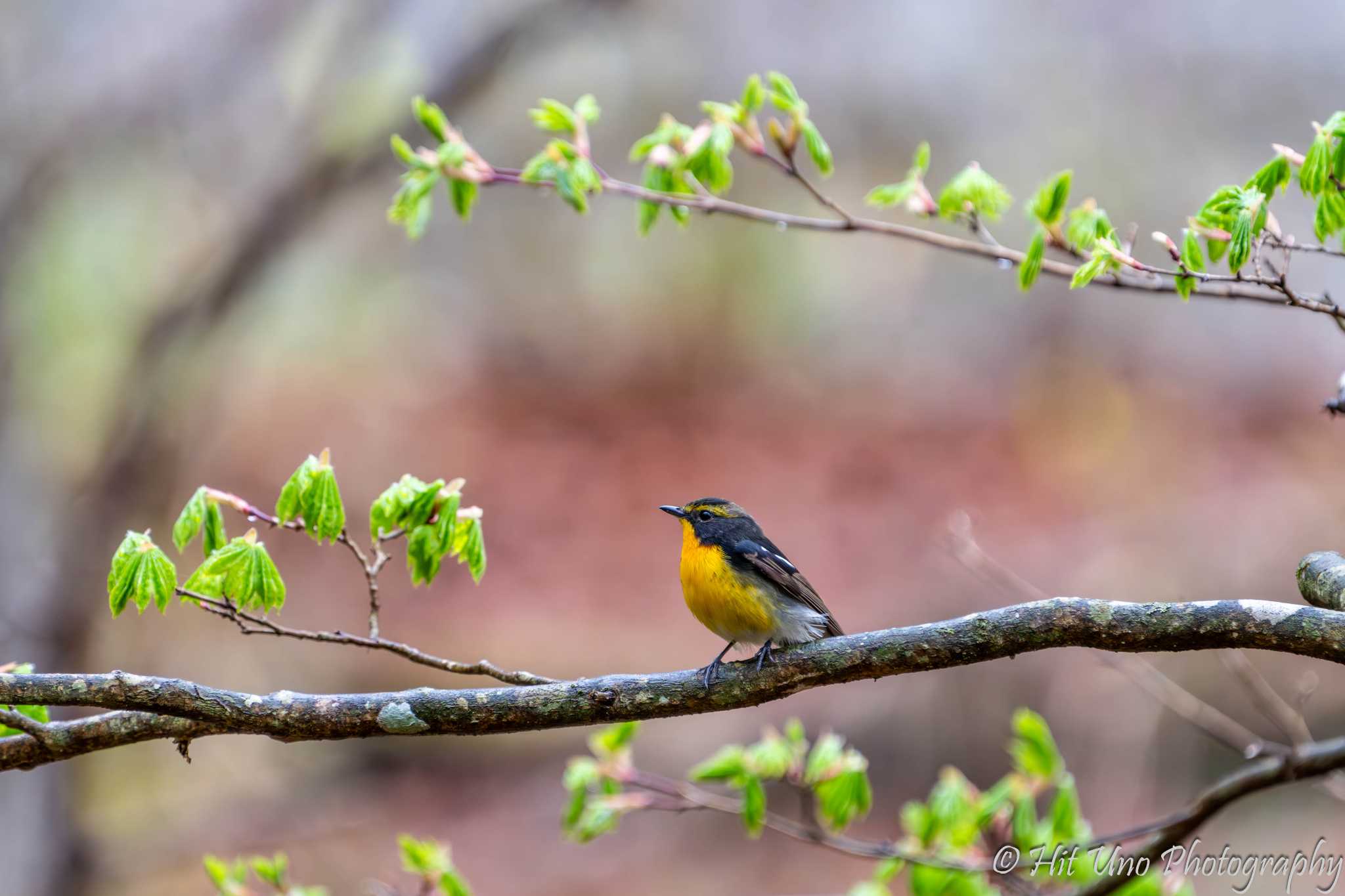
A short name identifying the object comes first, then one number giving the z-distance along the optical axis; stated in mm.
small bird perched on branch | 8570
